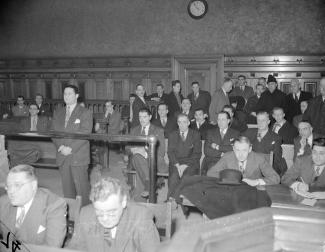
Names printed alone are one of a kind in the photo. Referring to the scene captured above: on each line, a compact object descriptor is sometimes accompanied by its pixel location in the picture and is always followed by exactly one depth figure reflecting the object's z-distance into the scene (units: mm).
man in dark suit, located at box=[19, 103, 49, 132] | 5816
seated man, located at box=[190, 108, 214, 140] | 5130
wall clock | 8312
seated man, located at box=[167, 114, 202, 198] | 4156
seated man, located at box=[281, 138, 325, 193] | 2963
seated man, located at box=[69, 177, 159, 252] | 1779
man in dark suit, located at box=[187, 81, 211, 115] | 6699
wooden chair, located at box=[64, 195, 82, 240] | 2254
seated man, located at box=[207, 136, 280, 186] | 3266
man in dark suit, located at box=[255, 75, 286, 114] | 6254
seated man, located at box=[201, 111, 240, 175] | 4273
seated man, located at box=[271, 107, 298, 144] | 4789
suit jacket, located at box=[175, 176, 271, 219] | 2496
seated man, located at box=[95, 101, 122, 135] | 6145
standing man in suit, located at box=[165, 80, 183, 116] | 6766
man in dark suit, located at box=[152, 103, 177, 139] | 5242
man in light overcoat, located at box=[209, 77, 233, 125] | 5997
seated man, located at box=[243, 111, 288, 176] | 4145
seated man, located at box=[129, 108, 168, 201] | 3924
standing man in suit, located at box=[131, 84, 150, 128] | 6133
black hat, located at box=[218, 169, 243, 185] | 2730
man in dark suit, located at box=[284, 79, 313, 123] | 6129
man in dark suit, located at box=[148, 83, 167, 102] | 7234
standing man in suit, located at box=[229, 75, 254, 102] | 7398
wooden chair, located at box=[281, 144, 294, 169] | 4398
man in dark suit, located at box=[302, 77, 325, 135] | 4742
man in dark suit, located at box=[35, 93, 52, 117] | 7508
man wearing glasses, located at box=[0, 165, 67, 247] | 2049
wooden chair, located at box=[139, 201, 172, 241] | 2266
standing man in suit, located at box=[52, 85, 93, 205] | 3355
